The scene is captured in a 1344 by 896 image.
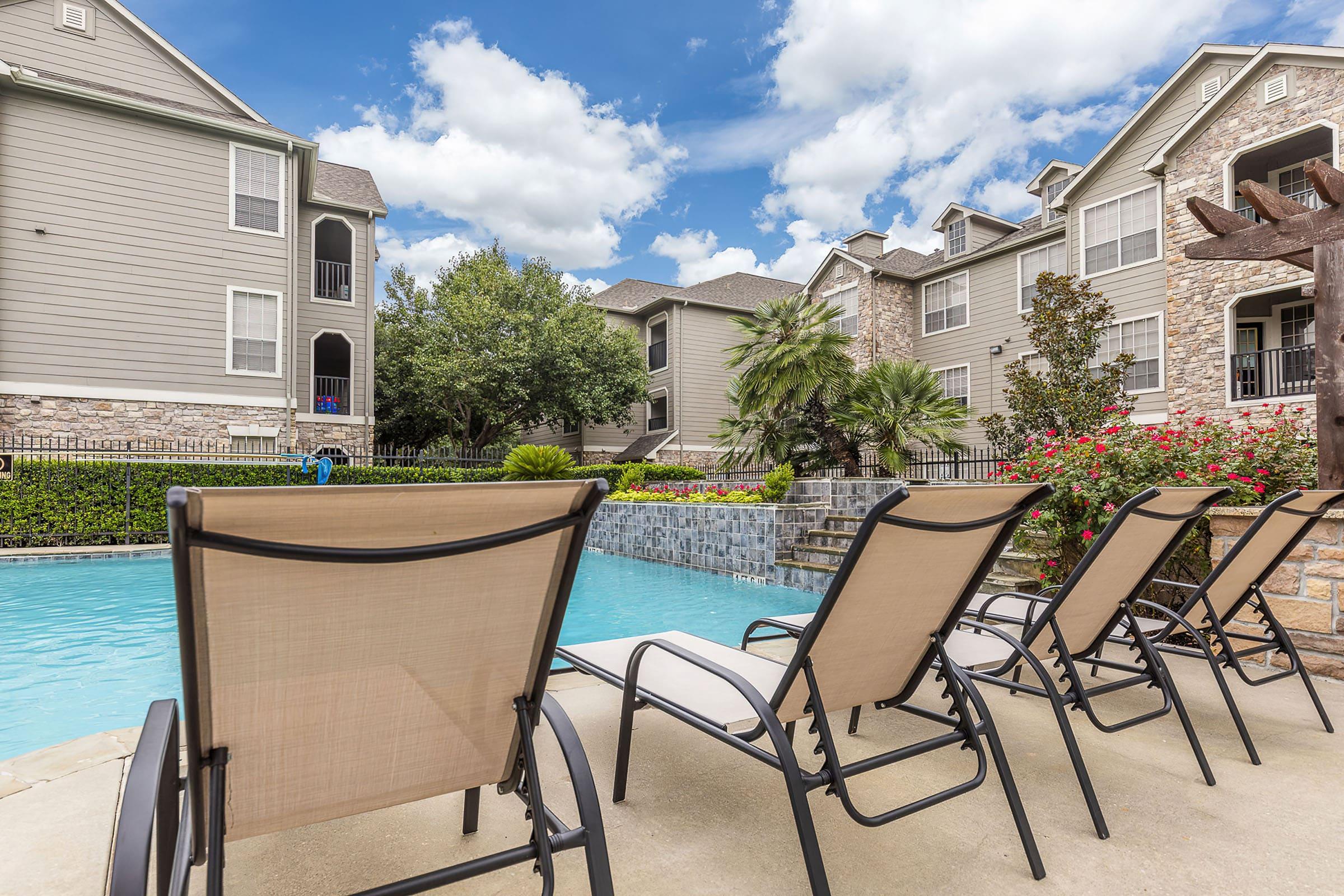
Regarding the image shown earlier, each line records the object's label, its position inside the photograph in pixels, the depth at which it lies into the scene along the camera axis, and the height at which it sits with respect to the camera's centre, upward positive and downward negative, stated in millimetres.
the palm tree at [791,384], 11625 +1182
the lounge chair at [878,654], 1574 -537
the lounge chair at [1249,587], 2576 -562
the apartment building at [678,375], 20969 +2426
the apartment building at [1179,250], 11281 +4368
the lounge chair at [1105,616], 2129 -568
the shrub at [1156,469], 4031 -116
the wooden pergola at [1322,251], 3738 +1193
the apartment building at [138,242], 11438 +3853
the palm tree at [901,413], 10555 +630
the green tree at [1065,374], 10117 +1212
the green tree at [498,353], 18609 +2824
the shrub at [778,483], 8469 -387
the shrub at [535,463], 12242 -191
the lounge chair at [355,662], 985 -355
